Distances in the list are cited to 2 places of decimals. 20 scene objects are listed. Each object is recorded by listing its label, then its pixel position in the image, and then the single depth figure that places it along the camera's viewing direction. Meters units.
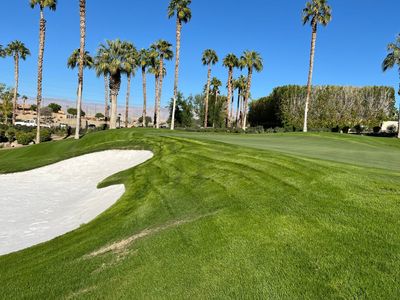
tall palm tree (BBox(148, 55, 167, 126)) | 70.12
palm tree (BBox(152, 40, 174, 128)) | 63.41
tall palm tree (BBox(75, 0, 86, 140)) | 37.56
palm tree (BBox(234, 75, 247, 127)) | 86.31
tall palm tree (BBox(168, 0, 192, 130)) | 50.57
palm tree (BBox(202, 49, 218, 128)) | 75.04
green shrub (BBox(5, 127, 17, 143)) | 50.41
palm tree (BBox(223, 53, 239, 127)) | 70.31
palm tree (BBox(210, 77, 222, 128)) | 95.79
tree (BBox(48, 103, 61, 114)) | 162.25
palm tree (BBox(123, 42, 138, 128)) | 51.64
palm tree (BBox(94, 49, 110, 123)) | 51.12
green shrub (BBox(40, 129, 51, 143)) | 50.21
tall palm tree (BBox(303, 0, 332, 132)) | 46.19
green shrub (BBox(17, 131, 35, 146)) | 49.22
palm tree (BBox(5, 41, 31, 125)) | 77.81
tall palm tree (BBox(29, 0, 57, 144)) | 43.97
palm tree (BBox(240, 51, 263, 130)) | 67.69
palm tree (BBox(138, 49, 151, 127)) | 69.99
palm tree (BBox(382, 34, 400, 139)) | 50.23
